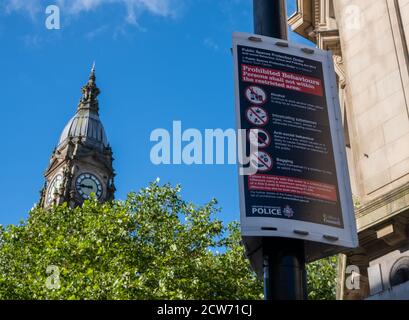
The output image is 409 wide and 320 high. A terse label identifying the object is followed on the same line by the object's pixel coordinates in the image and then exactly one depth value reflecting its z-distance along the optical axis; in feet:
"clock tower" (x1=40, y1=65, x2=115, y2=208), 363.76
